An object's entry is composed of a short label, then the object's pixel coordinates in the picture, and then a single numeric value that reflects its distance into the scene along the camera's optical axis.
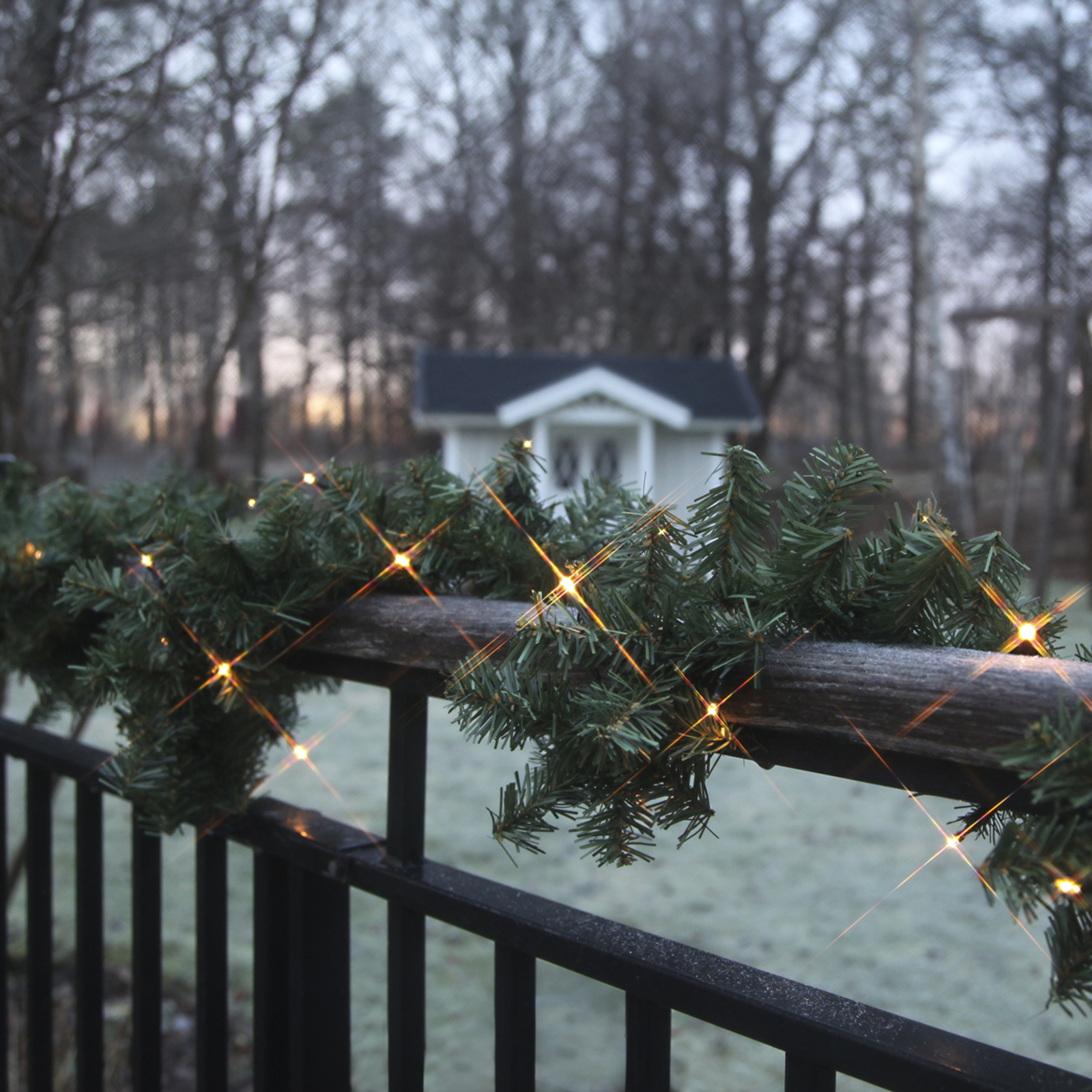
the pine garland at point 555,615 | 0.66
